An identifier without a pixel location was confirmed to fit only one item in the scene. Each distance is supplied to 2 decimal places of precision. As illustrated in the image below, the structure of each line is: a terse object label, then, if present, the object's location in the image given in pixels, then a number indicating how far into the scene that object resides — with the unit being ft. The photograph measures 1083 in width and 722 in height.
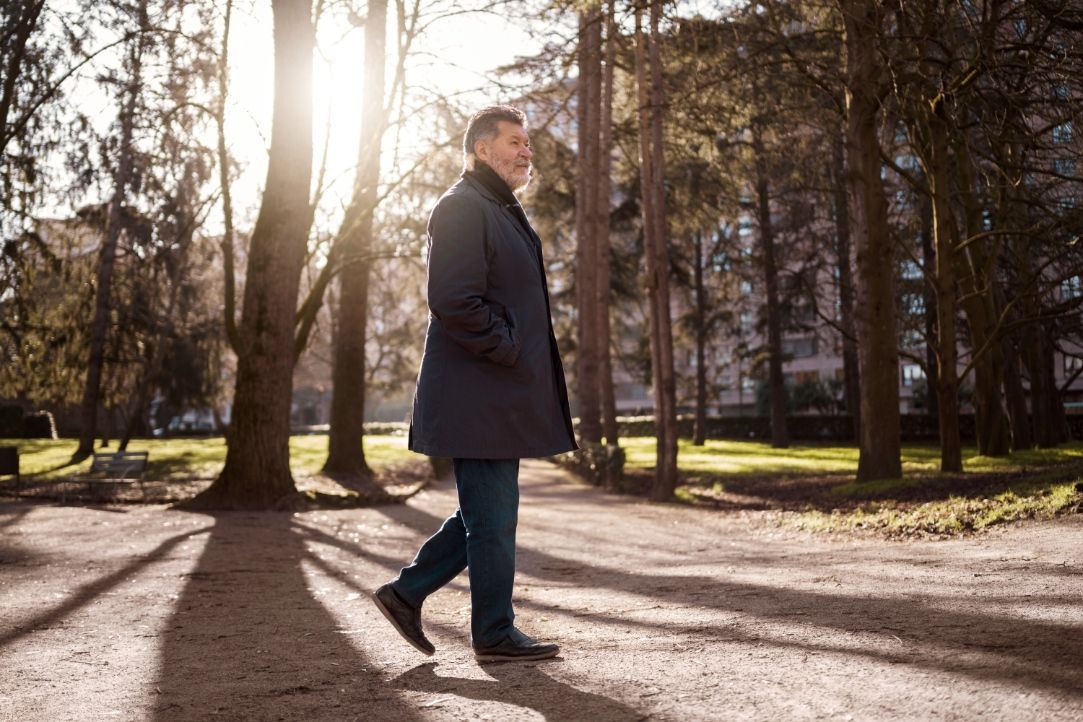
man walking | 14.08
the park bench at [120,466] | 62.80
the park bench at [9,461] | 59.72
